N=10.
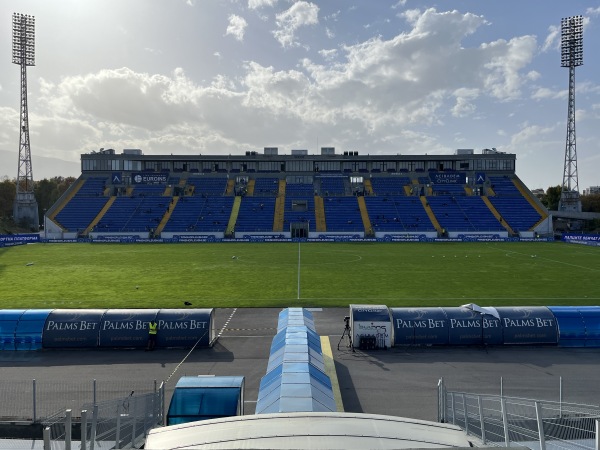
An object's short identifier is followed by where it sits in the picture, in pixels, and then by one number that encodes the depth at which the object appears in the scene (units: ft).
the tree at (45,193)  423.64
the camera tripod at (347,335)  74.54
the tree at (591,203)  409.49
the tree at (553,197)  419.31
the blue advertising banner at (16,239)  246.27
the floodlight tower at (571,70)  295.48
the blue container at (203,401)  43.19
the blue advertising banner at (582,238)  240.94
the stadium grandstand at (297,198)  283.59
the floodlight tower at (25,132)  291.38
